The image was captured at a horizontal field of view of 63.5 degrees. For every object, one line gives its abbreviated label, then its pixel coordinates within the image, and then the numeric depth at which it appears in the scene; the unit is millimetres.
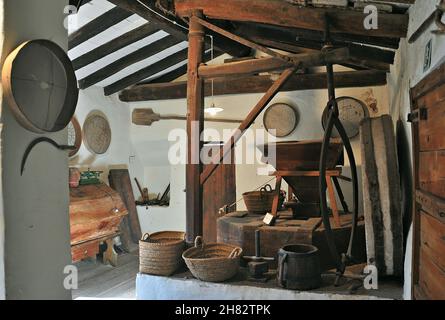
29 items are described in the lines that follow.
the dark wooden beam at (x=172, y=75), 6160
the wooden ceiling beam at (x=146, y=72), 5605
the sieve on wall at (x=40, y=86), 1511
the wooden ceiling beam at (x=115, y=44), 4586
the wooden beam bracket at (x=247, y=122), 2895
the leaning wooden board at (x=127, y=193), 5914
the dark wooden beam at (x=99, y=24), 4164
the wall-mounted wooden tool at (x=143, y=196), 6367
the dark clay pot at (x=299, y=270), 2588
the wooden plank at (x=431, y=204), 1528
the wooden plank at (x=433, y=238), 1578
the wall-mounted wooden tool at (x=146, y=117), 6156
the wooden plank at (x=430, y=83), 1533
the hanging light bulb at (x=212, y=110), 4836
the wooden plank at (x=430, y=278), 1592
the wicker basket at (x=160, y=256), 2926
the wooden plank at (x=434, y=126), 1591
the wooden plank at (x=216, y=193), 5762
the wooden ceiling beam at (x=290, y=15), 2748
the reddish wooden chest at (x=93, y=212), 4512
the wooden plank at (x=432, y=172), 1604
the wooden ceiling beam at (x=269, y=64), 2678
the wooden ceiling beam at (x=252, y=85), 5008
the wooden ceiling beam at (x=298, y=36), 3324
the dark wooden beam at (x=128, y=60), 5047
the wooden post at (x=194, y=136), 3145
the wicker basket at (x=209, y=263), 2693
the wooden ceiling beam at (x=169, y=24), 3758
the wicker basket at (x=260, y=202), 3918
